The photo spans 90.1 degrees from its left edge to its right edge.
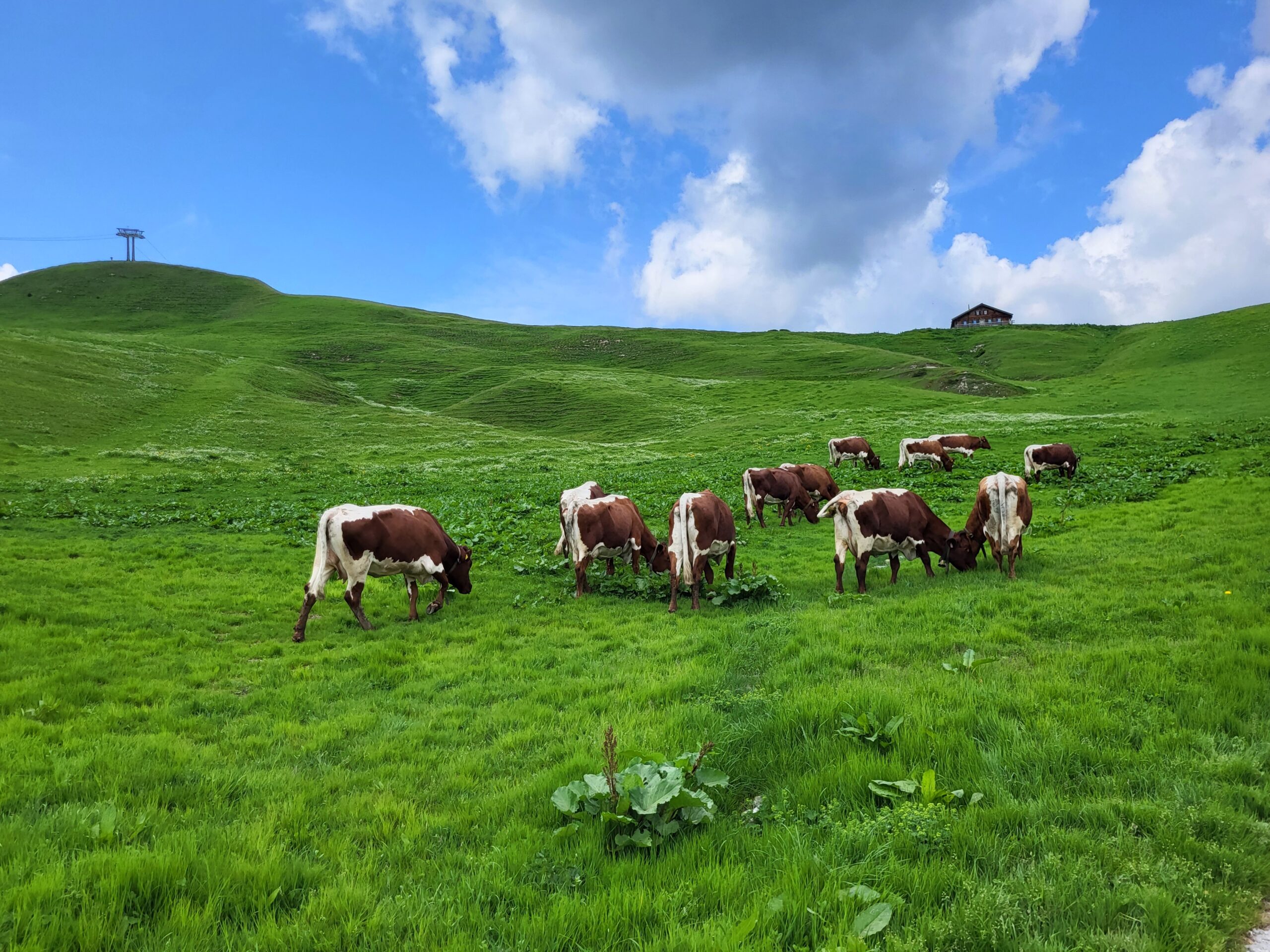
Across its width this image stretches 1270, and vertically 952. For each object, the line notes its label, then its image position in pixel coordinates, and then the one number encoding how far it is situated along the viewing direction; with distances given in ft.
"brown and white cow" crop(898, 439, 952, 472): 109.91
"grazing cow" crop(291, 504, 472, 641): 40.75
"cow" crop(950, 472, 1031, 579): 45.78
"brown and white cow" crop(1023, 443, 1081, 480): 93.56
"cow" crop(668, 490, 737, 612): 42.98
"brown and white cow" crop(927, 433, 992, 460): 118.01
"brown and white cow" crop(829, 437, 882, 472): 120.57
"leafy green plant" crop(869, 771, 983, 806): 15.87
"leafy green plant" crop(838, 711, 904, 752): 19.22
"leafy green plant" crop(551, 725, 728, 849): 15.33
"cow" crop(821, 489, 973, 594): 44.42
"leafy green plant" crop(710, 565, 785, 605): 42.83
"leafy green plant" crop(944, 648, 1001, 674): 25.30
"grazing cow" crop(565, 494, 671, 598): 48.16
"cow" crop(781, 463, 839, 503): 79.56
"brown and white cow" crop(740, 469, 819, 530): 74.79
